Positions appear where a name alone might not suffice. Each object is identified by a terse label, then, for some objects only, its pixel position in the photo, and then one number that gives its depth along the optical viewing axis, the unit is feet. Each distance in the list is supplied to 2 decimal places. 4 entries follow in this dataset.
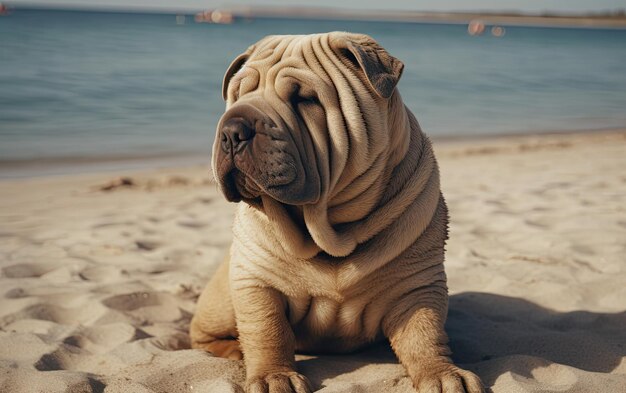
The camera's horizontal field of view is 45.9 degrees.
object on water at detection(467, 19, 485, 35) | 254.68
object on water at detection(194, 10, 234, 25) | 294.09
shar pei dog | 8.83
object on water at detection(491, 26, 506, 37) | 252.21
